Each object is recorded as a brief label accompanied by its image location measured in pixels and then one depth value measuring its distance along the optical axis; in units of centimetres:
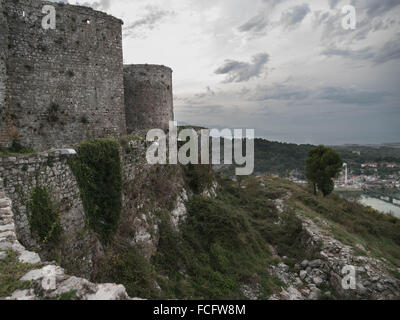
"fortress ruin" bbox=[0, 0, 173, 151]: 1073
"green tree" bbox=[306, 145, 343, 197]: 2718
